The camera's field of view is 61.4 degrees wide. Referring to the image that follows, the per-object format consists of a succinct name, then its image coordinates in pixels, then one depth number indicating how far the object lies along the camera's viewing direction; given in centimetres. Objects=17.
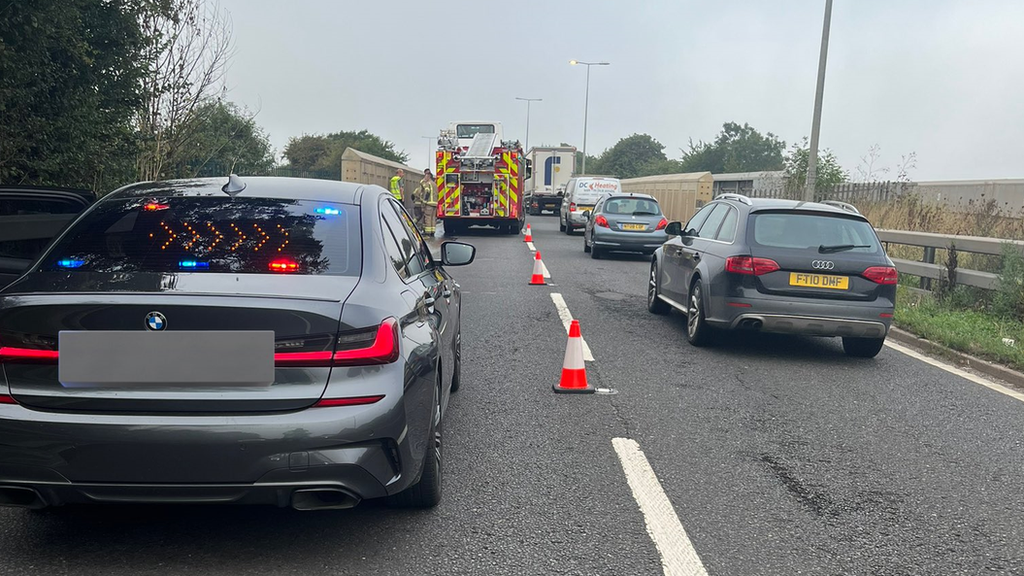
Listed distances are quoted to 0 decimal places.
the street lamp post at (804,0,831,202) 1712
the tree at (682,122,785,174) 11900
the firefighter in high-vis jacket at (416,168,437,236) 2377
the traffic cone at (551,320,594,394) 662
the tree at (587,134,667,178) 12688
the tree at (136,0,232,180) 1338
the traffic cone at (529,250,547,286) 1392
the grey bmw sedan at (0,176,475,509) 314
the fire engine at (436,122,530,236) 2539
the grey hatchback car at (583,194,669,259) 1905
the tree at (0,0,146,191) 884
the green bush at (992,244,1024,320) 977
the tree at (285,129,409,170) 6877
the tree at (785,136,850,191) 2283
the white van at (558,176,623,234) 2852
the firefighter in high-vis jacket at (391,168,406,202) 2231
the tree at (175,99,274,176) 1535
